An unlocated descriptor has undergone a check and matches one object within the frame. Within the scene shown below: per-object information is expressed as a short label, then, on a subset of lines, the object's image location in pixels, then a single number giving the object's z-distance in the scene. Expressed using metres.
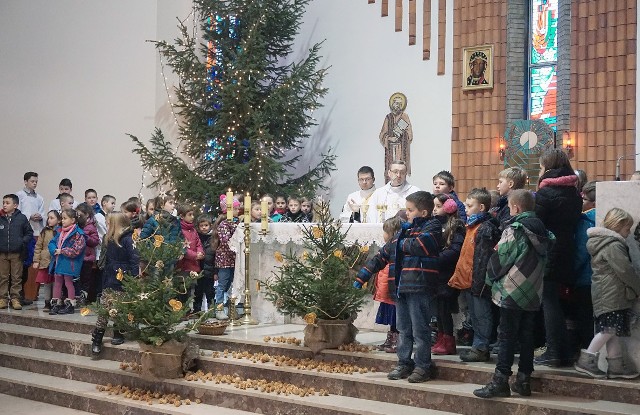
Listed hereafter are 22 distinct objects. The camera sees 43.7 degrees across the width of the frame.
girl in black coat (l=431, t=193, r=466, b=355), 6.35
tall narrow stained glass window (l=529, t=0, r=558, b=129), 11.53
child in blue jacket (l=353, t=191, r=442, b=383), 5.84
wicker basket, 7.60
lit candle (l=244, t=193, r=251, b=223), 8.17
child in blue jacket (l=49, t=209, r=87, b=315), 9.13
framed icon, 11.62
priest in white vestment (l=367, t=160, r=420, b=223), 8.08
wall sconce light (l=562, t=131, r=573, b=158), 10.90
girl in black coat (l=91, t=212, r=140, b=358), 8.49
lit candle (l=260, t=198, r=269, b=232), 8.16
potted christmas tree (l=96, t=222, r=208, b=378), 6.82
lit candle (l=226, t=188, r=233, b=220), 8.31
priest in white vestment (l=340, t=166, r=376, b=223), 8.81
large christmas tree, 11.98
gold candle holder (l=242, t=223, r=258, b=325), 8.22
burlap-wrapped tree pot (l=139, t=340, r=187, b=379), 6.82
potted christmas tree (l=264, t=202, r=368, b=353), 6.78
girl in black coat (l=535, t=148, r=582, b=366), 5.72
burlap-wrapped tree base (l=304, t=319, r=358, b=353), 6.75
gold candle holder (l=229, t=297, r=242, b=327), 8.29
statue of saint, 12.22
